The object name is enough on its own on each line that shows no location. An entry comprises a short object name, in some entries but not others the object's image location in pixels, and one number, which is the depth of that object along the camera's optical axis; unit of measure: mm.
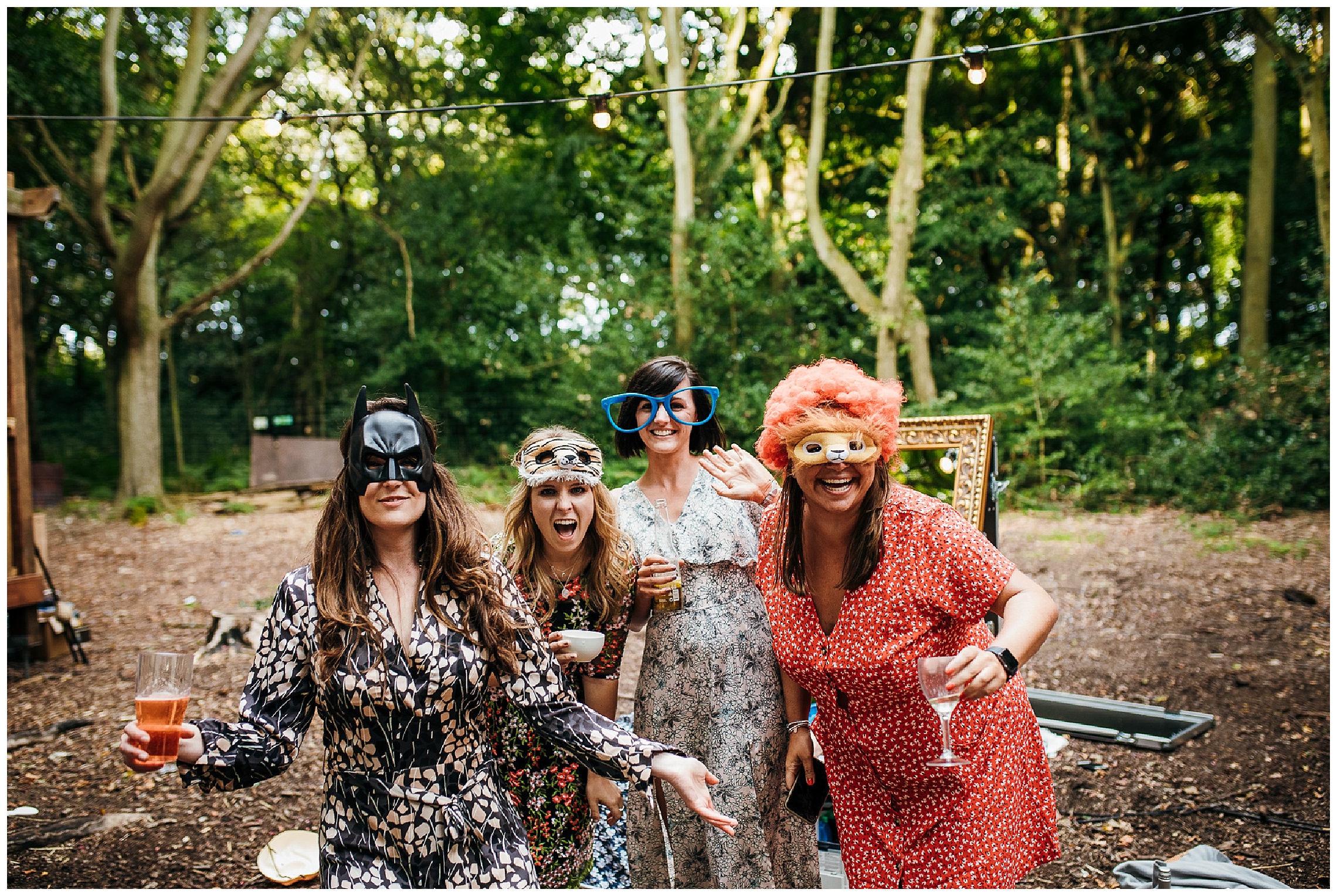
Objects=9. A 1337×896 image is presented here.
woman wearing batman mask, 2037
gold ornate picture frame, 3973
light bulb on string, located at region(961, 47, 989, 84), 4396
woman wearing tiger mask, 2711
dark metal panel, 5074
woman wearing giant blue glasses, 2771
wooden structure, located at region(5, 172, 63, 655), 6480
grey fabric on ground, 3201
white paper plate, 3709
